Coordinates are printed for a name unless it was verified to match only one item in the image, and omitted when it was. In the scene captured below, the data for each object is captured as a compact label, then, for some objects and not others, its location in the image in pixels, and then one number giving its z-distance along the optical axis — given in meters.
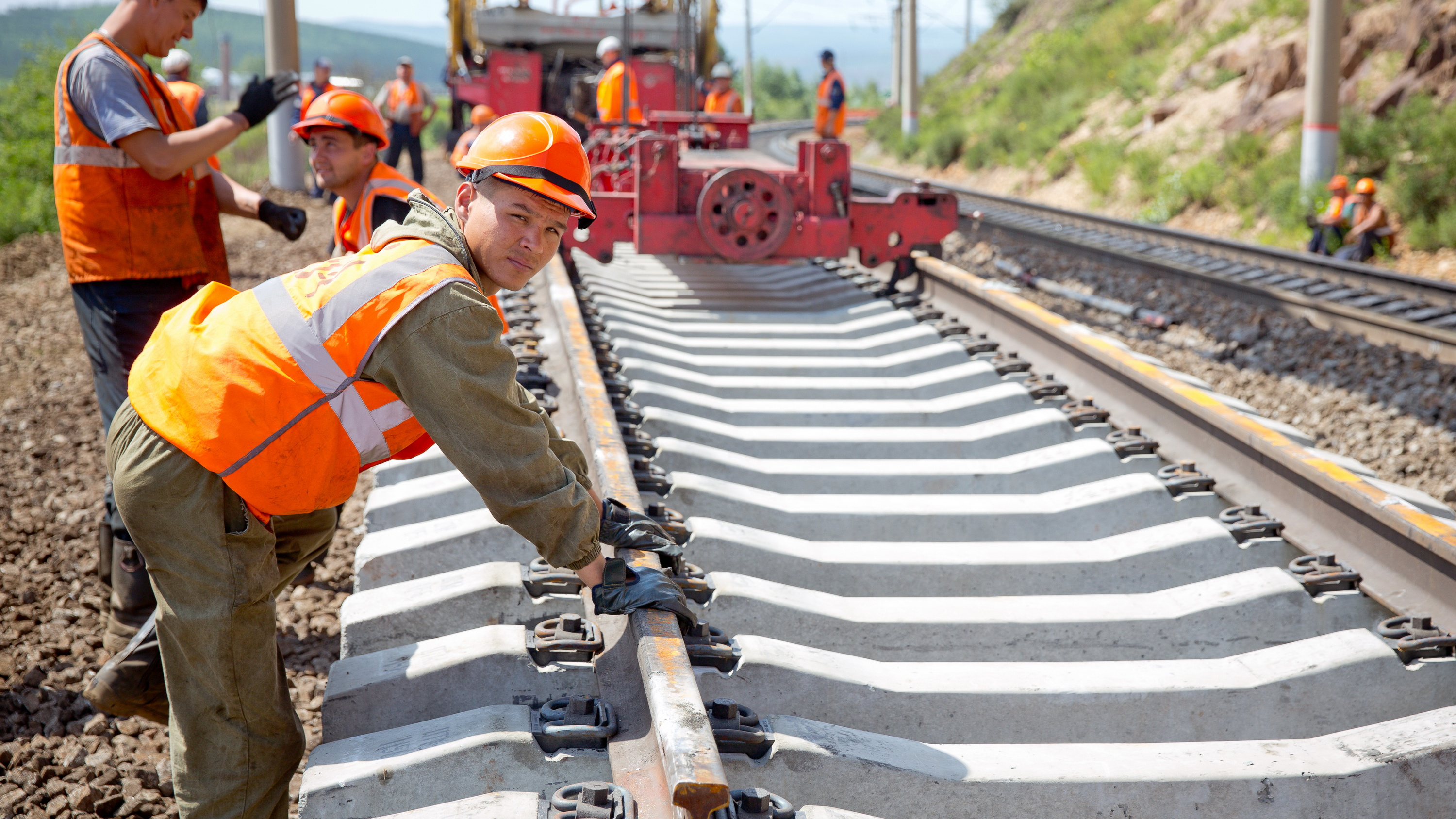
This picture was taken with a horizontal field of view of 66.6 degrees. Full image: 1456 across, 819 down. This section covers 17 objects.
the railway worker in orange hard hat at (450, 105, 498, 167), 11.45
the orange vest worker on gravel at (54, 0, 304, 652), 3.33
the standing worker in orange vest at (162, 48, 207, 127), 7.42
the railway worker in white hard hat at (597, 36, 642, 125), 9.19
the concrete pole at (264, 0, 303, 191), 13.05
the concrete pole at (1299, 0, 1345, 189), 12.16
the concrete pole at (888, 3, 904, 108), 39.67
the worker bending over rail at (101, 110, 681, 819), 2.00
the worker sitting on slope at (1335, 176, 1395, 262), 10.63
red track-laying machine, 6.25
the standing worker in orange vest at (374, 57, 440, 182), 14.30
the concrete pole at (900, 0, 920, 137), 27.58
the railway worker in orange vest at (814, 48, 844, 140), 13.45
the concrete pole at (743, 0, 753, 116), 44.00
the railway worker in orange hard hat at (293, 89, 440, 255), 3.69
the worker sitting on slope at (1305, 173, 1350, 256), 10.73
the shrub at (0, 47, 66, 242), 12.62
